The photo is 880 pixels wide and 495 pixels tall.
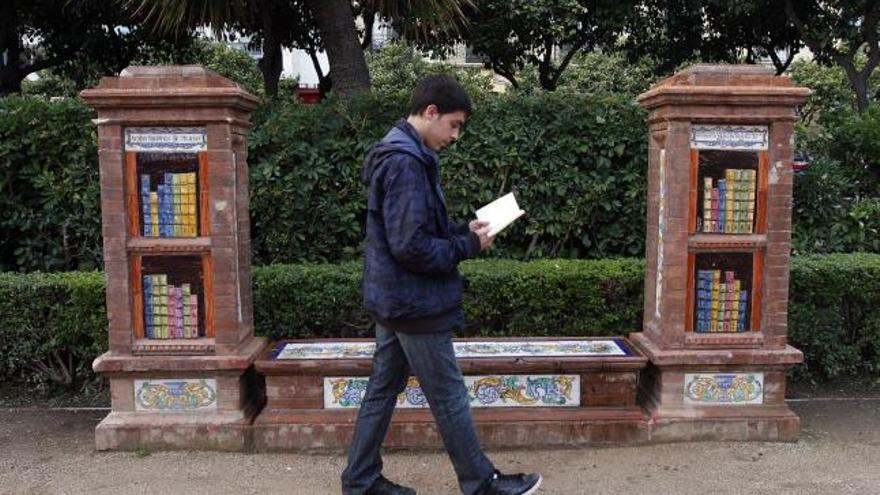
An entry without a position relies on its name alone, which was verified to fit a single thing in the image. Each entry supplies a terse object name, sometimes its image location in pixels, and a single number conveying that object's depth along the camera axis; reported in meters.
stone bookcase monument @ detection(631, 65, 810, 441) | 4.22
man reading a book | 3.17
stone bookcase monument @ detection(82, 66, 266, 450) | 4.15
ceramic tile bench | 4.29
